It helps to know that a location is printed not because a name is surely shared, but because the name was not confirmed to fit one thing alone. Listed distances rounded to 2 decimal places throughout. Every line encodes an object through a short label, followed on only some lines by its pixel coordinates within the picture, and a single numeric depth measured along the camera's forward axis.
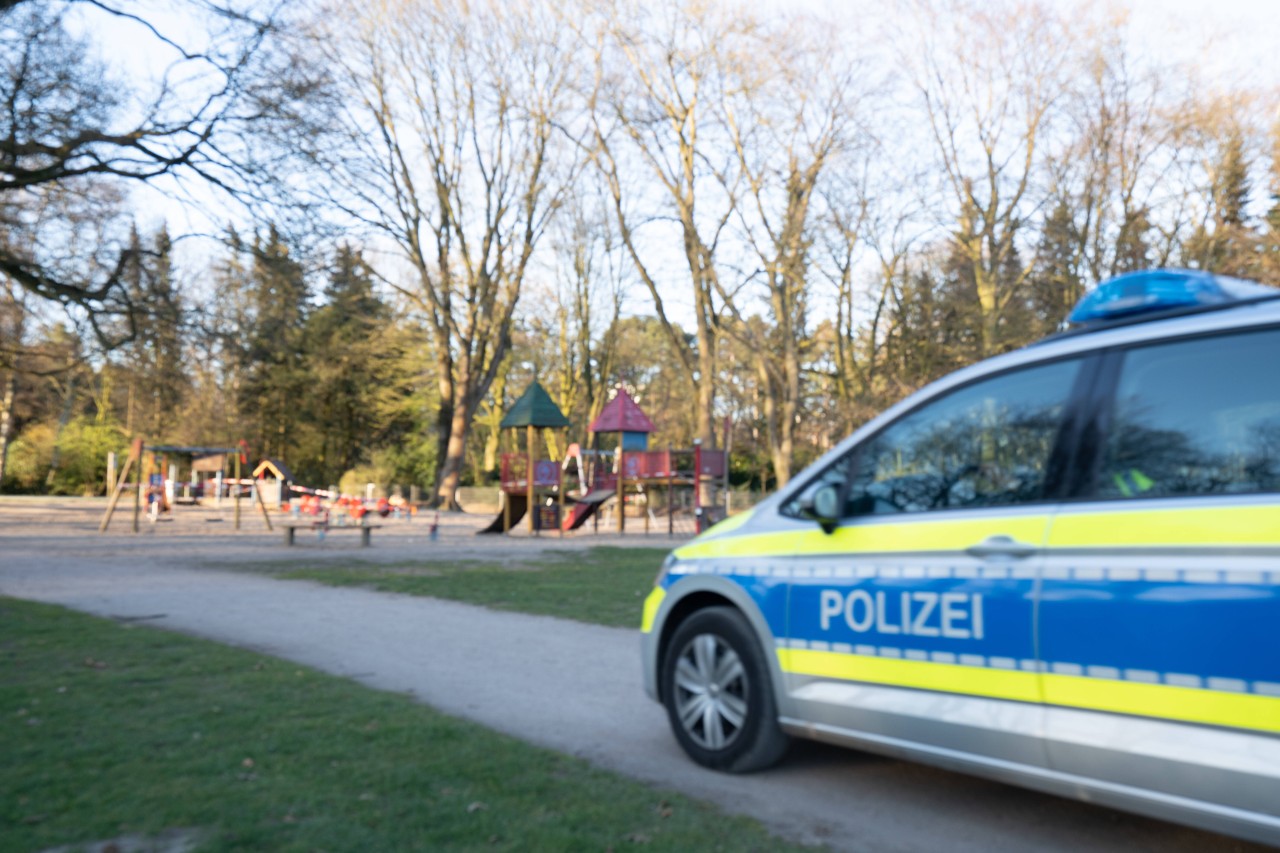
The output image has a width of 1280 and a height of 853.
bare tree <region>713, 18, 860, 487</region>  33.84
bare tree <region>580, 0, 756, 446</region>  34.94
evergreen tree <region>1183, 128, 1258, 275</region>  26.38
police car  3.46
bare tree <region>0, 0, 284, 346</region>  16.94
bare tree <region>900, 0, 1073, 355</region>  30.97
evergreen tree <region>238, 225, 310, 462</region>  19.14
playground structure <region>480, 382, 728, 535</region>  28.70
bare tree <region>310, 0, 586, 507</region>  37.47
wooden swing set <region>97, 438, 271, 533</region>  25.83
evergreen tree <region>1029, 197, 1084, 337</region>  29.95
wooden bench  21.85
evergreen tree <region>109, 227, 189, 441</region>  19.66
